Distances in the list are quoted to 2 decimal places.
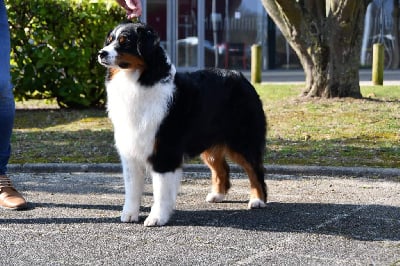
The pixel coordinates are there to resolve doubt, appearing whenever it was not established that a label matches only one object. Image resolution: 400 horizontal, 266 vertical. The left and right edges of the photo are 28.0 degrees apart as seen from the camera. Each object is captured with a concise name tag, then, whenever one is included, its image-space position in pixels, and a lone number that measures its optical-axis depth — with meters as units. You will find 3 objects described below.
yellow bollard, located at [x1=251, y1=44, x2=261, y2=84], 19.30
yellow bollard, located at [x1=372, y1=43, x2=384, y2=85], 18.09
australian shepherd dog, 5.71
